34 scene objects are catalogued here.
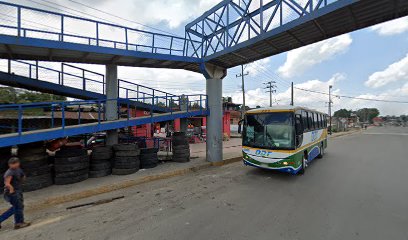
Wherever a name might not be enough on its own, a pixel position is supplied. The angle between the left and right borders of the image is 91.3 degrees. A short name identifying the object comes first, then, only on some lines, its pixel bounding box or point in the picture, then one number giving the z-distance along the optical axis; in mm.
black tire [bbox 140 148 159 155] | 9470
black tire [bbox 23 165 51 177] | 6430
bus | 7637
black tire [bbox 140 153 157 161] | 9328
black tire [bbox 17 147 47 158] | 6484
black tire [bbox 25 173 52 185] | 6414
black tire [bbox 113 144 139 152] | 8555
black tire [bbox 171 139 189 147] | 10975
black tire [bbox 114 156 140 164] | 8406
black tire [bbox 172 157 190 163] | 10758
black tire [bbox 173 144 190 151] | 10811
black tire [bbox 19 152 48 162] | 6477
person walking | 4387
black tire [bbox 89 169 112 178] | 7918
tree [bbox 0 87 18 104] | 13311
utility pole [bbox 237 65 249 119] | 30297
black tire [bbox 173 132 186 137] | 11405
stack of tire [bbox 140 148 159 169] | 9336
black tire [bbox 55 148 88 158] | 7196
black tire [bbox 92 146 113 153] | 8070
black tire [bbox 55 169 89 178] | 7050
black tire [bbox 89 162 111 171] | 7992
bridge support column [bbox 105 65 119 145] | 9977
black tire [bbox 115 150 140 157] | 8469
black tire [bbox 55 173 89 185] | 7035
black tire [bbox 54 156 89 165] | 7078
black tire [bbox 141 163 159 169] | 9348
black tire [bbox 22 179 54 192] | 6359
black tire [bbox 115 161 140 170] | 8391
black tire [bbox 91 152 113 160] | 8039
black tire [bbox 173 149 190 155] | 10781
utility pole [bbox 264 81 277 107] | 44156
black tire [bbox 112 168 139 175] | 8328
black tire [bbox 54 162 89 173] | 7043
